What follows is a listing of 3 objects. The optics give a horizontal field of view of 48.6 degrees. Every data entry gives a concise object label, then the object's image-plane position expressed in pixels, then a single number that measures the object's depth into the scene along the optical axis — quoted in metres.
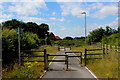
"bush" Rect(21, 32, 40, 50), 14.79
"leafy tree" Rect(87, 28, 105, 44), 52.94
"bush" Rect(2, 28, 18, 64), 9.95
